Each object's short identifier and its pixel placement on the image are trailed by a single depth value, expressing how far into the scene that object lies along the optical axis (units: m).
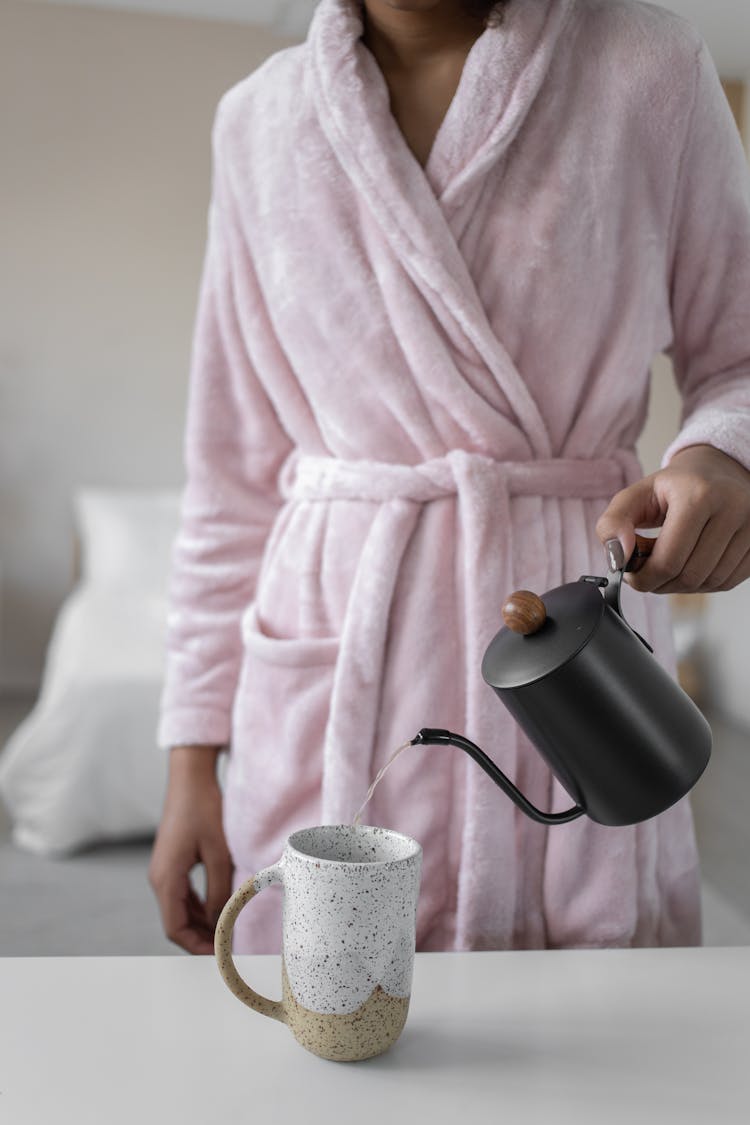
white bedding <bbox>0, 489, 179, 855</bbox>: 2.48
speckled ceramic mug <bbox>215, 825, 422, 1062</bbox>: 0.55
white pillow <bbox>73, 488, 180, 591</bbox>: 3.29
